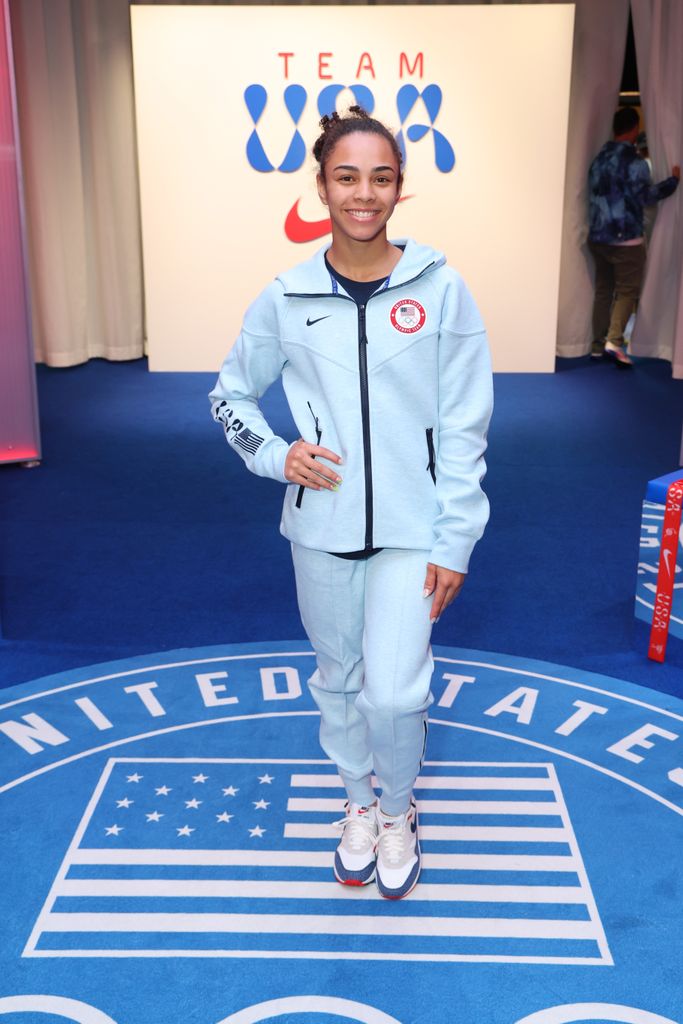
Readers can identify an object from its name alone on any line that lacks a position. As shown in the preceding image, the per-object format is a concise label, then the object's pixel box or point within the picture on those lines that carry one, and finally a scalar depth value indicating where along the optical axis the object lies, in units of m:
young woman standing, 2.20
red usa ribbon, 3.61
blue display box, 3.69
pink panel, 5.12
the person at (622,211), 8.05
